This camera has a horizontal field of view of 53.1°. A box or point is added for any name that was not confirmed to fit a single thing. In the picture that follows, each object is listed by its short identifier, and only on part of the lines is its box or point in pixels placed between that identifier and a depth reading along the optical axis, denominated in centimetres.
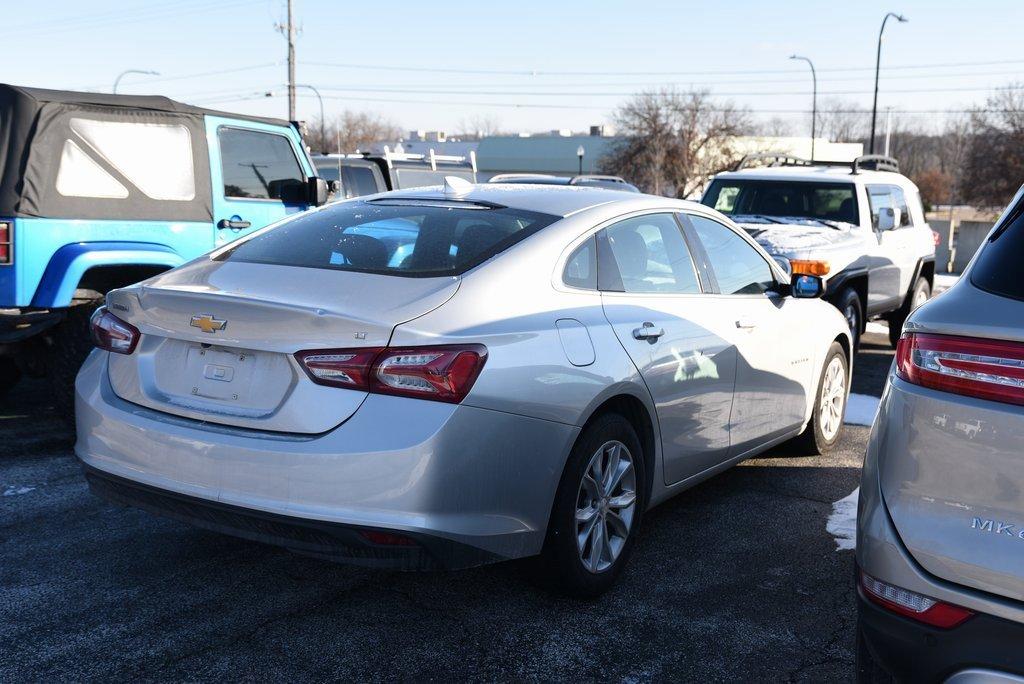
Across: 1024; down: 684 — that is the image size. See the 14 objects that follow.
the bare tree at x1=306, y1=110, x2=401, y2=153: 8331
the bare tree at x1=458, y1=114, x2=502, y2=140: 13288
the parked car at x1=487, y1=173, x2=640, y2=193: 1486
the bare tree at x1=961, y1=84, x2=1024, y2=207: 4194
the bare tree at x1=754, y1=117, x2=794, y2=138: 6438
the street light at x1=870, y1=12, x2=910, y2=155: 4459
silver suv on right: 238
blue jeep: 597
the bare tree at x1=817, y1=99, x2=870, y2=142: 12106
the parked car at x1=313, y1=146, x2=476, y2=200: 1389
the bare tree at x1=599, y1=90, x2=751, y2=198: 5931
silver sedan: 329
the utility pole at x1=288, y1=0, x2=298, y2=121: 3912
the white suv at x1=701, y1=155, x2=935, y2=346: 926
